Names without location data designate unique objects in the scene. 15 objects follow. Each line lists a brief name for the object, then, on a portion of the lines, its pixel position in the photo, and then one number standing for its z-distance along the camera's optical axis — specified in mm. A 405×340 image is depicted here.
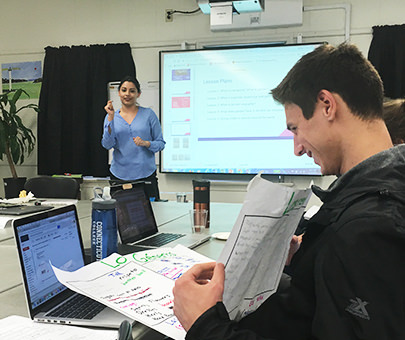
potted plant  4566
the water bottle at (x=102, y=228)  1186
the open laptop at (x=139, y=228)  1539
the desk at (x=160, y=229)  957
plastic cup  1827
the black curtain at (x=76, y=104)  4688
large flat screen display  4254
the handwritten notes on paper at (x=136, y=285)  843
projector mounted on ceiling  2439
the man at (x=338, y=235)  648
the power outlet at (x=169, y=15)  4570
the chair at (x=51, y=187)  3191
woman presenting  3861
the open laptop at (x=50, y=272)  852
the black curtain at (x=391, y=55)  3939
